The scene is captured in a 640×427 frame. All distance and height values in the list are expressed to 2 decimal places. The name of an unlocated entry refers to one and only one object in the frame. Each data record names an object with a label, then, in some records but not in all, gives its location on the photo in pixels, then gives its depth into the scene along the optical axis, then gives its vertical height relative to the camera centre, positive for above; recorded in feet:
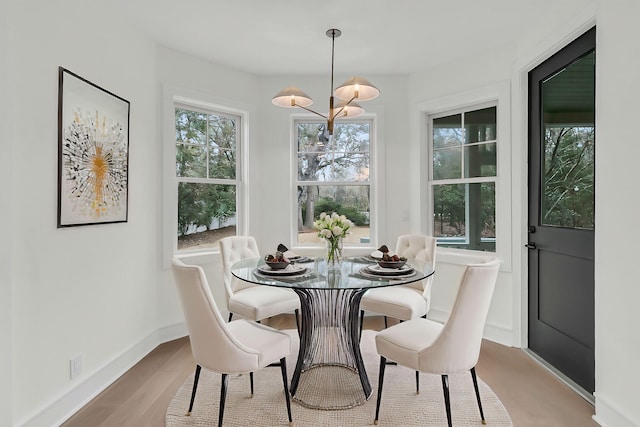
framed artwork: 7.03 +1.27
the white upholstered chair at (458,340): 5.95 -2.19
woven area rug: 6.68 -3.82
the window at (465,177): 11.34 +1.20
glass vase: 7.89 -0.88
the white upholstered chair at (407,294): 8.87 -2.12
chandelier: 7.84 +2.72
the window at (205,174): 11.41 +1.26
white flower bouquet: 7.73 -0.36
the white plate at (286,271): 7.05 -1.15
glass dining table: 6.75 -2.29
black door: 7.81 +0.11
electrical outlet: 7.19 -3.10
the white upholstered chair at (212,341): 5.90 -2.16
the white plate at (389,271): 6.98 -1.13
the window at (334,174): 13.20 +1.42
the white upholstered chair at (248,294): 8.99 -2.16
